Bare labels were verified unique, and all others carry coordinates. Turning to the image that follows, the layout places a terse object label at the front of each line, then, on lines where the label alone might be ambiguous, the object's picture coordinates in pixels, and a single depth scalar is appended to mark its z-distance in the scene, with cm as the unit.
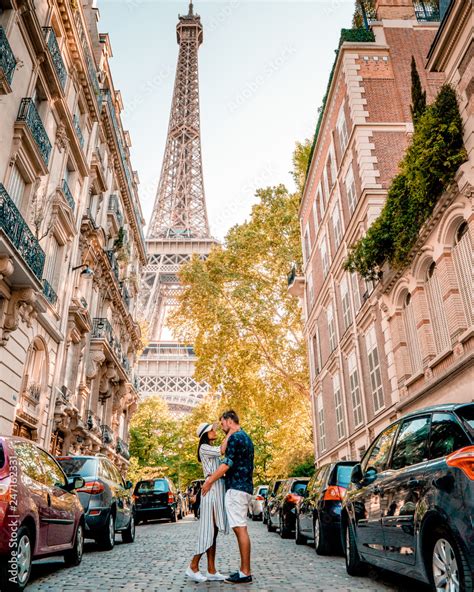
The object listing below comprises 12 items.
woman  604
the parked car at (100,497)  983
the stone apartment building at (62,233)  1334
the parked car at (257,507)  2564
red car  505
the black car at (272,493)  1713
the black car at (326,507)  891
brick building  1112
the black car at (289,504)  1284
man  589
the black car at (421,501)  396
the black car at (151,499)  2092
